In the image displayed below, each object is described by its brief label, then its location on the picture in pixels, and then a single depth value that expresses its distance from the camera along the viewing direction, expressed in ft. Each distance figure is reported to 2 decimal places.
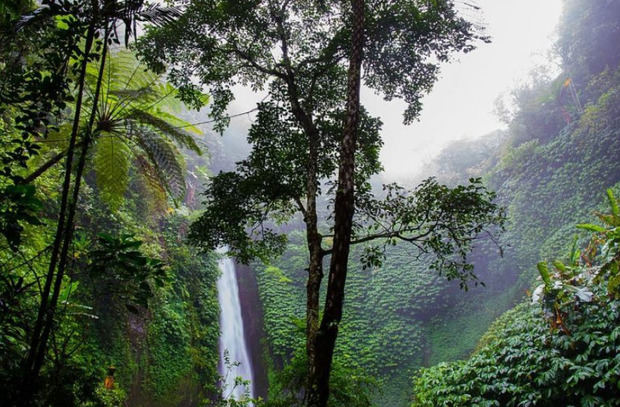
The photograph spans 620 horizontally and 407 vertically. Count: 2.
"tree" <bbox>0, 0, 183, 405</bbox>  5.23
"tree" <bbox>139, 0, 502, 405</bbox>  12.96
